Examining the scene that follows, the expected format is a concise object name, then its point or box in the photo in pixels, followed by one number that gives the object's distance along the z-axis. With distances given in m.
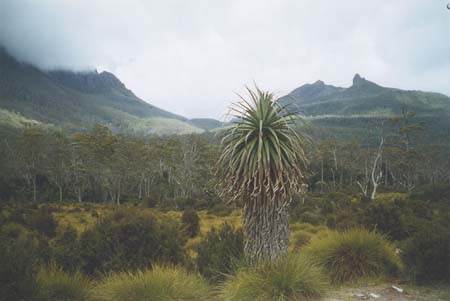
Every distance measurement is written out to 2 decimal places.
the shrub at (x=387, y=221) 11.45
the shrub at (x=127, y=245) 7.94
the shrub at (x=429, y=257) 6.69
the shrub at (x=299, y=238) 13.02
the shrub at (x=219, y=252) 7.62
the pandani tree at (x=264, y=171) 6.29
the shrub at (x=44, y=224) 19.00
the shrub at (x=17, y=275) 5.30
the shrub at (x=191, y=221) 18.64
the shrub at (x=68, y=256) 8.18
